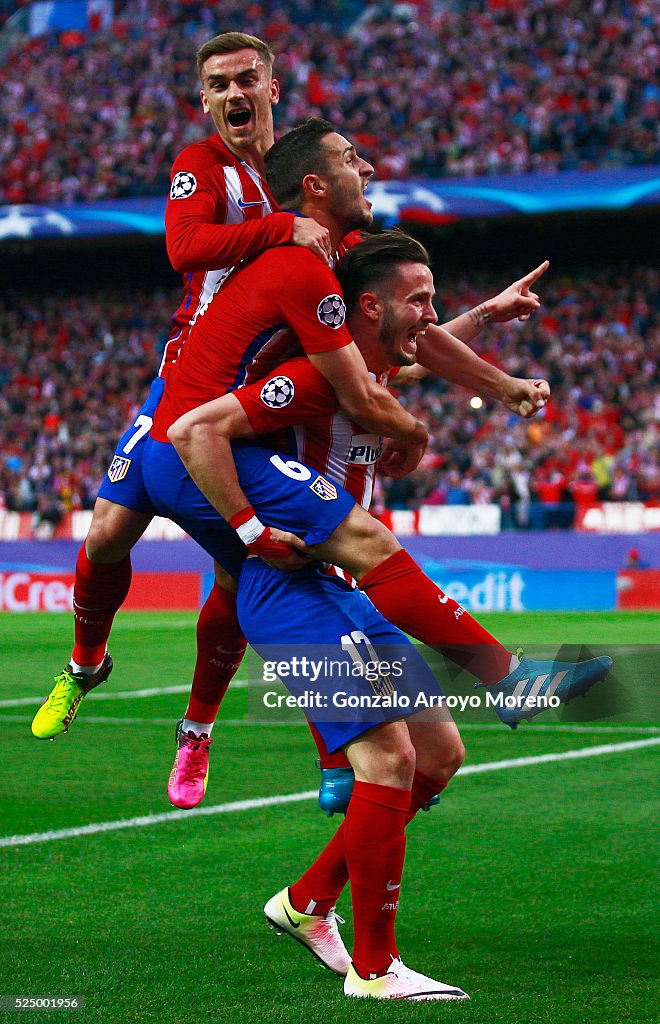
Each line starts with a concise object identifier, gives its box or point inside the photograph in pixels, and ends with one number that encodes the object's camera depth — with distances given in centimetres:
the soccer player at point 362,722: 779
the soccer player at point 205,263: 872
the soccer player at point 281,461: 811
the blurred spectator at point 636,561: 3769
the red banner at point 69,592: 3956
